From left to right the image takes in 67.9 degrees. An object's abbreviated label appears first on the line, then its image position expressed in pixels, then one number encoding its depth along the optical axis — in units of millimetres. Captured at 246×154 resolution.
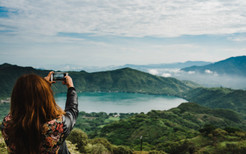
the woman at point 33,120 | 1665
